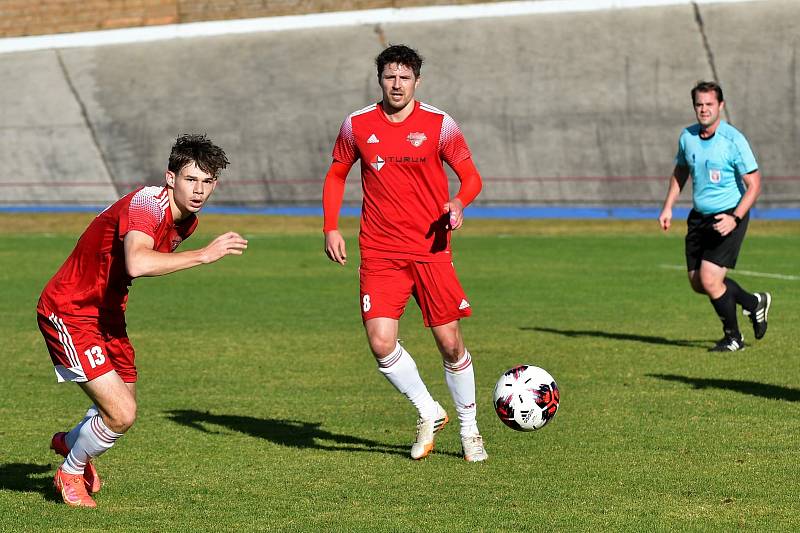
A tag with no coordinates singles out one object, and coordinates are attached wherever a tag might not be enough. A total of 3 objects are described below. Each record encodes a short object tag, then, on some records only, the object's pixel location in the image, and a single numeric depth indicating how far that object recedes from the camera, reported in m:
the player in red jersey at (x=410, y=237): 15.22
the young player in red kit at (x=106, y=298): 12.20
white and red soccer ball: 15.25
